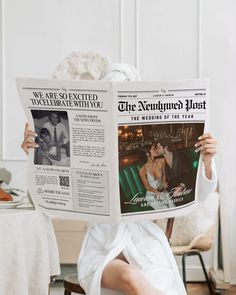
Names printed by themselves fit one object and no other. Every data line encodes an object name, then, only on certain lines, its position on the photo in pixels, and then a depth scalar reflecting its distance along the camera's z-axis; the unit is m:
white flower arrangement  4.43
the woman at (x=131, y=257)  2.09
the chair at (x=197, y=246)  3.50
